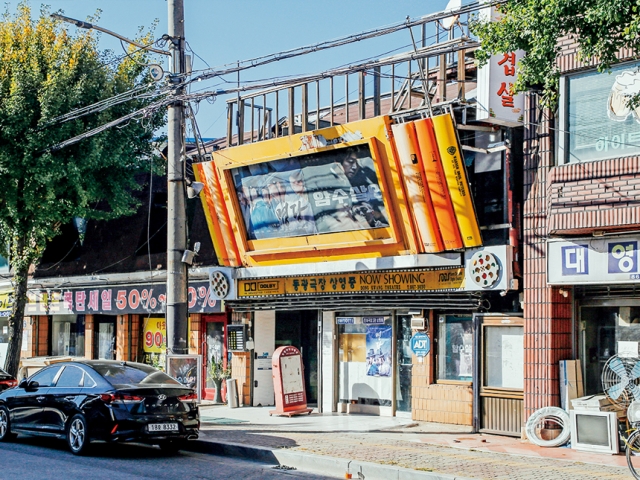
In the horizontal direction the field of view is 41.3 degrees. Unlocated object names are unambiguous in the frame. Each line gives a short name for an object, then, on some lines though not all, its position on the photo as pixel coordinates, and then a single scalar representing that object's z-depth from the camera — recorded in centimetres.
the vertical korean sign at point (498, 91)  1408
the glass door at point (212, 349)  2131
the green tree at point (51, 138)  2006
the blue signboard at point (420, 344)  1653
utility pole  1551
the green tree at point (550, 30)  1009
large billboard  1542
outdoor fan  1330
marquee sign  1594
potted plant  2073
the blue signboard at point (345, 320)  1859
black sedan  1249
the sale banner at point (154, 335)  2362
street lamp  1599
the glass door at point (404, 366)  1725
